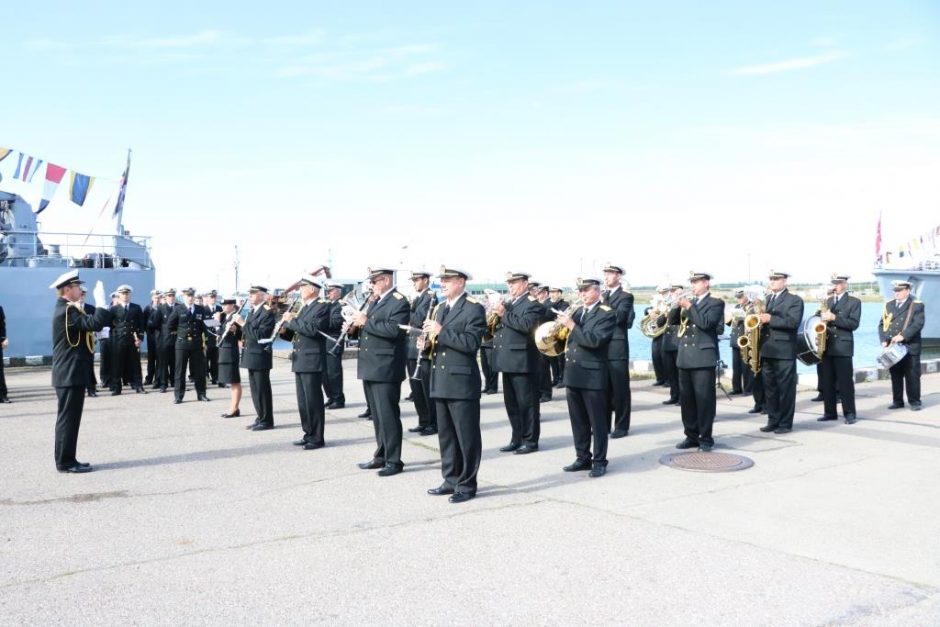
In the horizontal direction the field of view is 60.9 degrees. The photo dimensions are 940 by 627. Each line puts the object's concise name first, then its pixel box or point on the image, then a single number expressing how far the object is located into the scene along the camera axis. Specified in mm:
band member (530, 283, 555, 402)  12680
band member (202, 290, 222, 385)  16125
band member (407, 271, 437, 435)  10070
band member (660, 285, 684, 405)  12211
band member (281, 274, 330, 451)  8938
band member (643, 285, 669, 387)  14078
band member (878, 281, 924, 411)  11273
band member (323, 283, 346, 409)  11946
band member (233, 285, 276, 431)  10336
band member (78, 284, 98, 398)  8253
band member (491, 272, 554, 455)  8719
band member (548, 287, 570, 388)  14595
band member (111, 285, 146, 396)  14461
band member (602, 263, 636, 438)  9565
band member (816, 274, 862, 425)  10219
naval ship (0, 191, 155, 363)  21281
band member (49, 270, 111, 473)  7832
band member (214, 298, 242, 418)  11344
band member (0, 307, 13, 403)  13250
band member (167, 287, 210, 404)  13134
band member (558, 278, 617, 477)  7406
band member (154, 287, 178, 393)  14820
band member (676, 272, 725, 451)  8430
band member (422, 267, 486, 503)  6707
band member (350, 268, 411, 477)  7469
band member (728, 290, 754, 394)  12812
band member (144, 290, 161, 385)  15477
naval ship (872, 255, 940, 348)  31516
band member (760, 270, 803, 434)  9570
